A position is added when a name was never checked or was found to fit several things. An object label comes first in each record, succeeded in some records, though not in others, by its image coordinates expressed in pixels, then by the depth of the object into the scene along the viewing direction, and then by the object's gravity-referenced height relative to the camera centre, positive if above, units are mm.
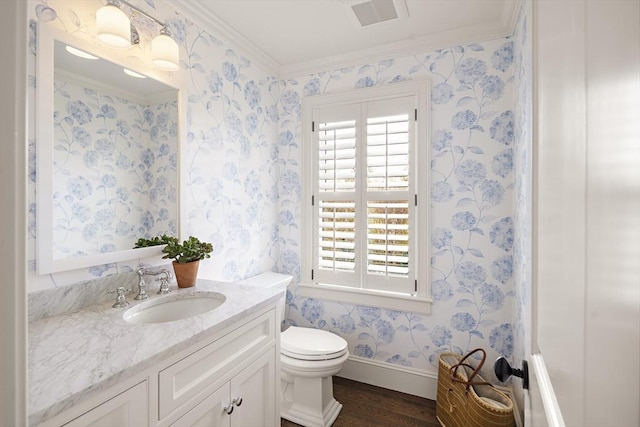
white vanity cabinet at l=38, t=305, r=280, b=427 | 830 -577
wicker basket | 1568 -1019
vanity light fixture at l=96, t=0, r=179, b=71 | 1283 +786
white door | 276 -1
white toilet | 1844 -968
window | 2203 +119
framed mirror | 1199 +265
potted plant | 1590 -220
